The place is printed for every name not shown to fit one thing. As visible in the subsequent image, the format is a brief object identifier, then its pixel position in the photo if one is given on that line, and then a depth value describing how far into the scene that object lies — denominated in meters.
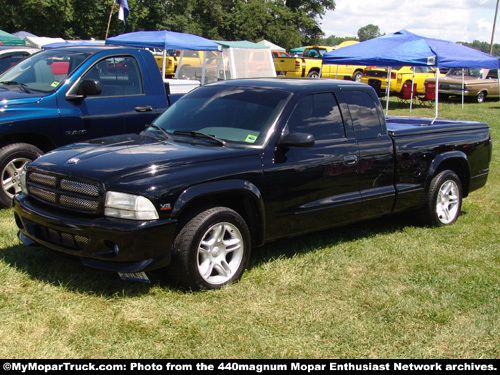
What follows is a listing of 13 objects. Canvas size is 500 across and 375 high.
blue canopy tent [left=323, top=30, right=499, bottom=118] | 15.48
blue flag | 18.60
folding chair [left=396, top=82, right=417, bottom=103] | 21.68
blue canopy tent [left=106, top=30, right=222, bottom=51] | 17.66
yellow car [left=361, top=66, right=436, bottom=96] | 24.00
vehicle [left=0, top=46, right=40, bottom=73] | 10.20
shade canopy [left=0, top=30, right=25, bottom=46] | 19.85
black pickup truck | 3.89
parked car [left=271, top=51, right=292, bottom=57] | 32.27
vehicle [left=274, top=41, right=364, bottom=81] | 27.00
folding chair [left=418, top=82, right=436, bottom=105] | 21.11
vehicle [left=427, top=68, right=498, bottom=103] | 23.62
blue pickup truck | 6.17
